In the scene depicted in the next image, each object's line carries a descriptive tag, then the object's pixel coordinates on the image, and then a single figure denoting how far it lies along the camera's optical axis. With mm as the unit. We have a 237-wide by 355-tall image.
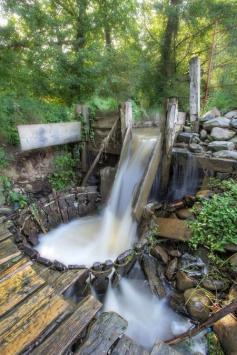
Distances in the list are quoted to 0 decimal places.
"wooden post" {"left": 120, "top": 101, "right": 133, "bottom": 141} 4438
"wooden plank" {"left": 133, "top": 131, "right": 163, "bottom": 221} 3682
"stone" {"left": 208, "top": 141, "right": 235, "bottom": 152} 3862
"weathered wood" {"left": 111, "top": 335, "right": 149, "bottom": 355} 1697
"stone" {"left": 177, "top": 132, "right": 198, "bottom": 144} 4332
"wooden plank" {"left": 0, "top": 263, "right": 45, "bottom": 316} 1865
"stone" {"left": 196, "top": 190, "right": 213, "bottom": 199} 3404
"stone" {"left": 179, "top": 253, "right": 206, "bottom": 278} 2777
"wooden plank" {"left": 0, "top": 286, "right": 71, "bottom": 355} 1567
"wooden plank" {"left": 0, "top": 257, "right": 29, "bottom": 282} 2140
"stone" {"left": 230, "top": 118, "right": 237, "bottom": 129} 4294
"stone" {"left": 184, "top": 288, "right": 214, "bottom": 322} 2461
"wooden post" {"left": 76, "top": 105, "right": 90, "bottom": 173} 5082
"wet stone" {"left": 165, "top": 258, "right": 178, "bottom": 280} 2914
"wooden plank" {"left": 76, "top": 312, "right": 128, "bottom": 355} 1671
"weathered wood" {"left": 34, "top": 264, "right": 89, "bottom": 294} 2357
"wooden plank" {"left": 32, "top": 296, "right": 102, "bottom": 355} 1580
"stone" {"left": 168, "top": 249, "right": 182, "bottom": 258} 3052
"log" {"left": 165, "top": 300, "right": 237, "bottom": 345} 1938
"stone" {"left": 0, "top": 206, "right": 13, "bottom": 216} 3617
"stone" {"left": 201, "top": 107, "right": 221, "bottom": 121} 4836
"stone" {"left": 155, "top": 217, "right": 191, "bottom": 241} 3127
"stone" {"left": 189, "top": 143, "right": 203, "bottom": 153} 4033
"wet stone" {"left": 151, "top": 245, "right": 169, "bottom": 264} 3061
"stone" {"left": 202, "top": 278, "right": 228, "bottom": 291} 2603
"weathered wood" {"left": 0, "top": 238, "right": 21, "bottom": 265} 2348
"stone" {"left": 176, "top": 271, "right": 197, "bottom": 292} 2691
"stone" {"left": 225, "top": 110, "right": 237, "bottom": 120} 4846
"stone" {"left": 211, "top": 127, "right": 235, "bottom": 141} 4203
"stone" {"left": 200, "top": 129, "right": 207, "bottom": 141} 4468
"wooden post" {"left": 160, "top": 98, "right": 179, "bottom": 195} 3732
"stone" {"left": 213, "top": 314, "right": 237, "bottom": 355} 2057
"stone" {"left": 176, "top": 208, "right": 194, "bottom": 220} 3362
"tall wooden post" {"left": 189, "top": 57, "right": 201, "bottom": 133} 4781
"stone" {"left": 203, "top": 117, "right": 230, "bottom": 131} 4400
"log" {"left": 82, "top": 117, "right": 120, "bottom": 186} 4664
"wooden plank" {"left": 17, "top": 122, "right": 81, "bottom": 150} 3827
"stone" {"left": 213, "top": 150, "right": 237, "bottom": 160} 3596
